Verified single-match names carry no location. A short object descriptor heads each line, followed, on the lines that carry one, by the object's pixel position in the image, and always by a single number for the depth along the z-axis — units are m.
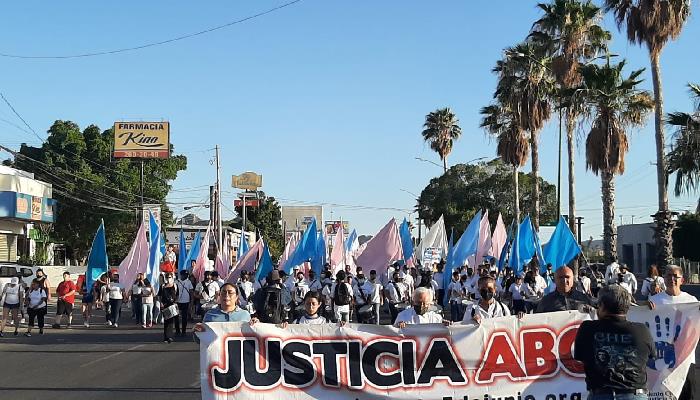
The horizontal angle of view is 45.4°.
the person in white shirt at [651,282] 14.16
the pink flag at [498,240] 31.39
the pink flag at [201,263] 28.28
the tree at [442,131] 65.94
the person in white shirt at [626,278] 20.25
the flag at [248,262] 26.07
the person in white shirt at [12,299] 20.61
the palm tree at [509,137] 44.75
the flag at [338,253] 29.55
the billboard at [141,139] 56.76
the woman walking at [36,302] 20.80
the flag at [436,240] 35.19
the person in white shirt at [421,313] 8.24
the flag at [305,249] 25.92
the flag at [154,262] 23.09
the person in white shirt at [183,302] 19.73
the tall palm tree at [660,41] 27.16
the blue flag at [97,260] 23.03
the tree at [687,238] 54.31
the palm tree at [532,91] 39.55
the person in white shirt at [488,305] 8.43
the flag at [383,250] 25.78
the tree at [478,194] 62.53
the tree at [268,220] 100.57
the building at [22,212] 40.56
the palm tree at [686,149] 29.72
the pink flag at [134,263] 23.17
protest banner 7.76
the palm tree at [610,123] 30.95
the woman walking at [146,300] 22.30
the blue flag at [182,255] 29.05
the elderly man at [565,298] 8.13
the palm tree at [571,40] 36.31
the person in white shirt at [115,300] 23.62
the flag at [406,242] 31.41
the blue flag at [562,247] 22.47
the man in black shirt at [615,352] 5.01
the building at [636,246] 67.38
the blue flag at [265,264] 23.77
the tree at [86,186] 54.03
